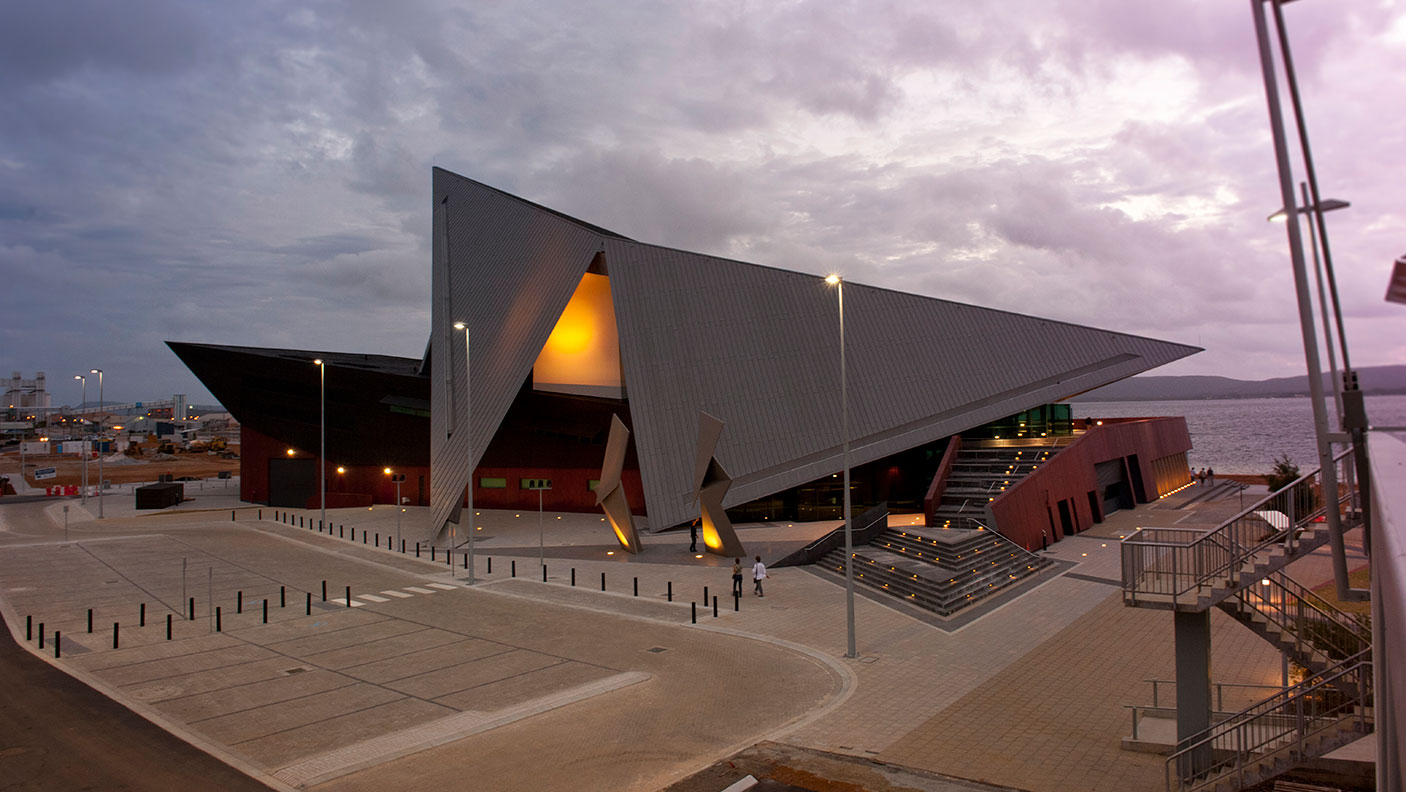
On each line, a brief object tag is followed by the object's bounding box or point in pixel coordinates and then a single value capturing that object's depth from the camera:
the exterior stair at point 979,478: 29.58
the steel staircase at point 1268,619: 9.47
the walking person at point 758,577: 22.23
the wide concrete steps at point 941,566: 21.61
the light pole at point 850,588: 16.53
